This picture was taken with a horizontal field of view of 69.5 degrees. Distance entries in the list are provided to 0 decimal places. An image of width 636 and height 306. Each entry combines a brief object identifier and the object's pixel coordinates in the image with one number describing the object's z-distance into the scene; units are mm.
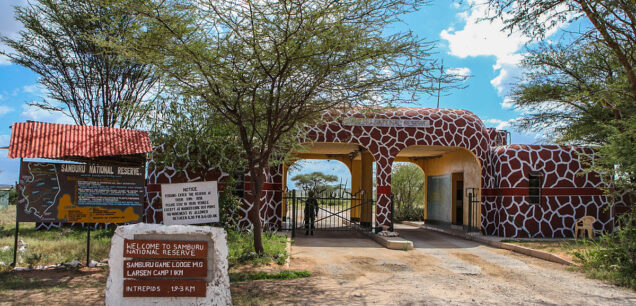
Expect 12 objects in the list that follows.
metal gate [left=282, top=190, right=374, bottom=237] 15973
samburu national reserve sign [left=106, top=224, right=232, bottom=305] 5883
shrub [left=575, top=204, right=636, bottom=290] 8898
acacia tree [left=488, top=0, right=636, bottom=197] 9484
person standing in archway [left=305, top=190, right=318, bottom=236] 16180
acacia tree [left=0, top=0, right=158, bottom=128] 16766
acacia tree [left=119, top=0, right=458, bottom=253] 7789
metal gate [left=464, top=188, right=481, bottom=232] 16997
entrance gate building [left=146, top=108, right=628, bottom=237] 15891
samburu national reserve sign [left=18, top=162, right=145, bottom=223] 8820
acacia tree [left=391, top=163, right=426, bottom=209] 27109
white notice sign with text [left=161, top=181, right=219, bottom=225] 8648
